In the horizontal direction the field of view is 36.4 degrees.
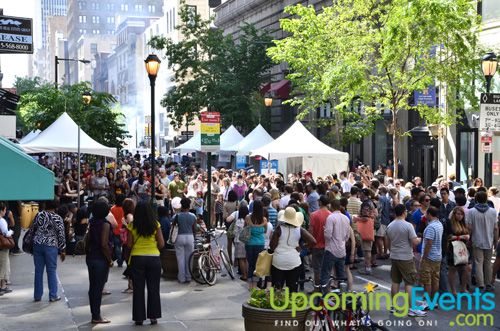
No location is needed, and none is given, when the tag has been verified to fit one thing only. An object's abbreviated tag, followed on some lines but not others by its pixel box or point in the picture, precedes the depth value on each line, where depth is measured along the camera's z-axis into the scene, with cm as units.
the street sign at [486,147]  1814
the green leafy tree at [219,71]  4369
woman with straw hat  1134
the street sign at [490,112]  1681
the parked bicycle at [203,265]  1470
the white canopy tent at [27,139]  2954
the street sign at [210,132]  1922
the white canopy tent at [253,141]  3261
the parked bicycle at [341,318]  861
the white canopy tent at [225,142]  3656
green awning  499
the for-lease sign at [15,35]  1662
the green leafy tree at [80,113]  3412
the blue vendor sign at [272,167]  3288
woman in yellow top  1067
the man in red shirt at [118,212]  1547
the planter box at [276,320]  901
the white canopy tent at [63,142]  2411
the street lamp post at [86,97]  3381
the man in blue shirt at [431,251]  1185
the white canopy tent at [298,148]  2528
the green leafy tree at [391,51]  2330
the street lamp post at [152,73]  1752
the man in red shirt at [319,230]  1321
